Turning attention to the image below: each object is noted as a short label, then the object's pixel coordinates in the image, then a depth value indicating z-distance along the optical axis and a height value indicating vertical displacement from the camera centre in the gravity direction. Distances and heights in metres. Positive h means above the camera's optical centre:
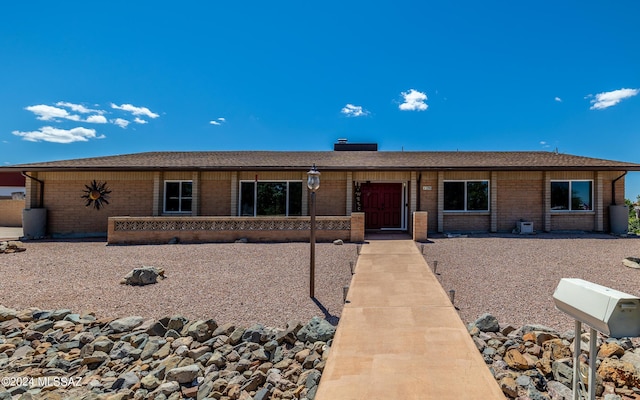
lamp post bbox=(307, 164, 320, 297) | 5.81 -0.12
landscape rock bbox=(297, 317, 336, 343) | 4.19 -1.71
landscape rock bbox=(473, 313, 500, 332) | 4.36 -1.61
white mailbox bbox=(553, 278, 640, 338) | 2.04 -0.67
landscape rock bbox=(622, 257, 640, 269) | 7.52 -1.25
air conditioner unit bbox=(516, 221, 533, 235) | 12.71 -0.69
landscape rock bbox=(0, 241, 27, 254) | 9.83 -1.42
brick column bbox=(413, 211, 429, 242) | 11.09 -0.67
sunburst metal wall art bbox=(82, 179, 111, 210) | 13.49 +0.45
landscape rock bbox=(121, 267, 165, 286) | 6.57 -1.54
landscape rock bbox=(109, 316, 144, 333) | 4.69 -1.82
